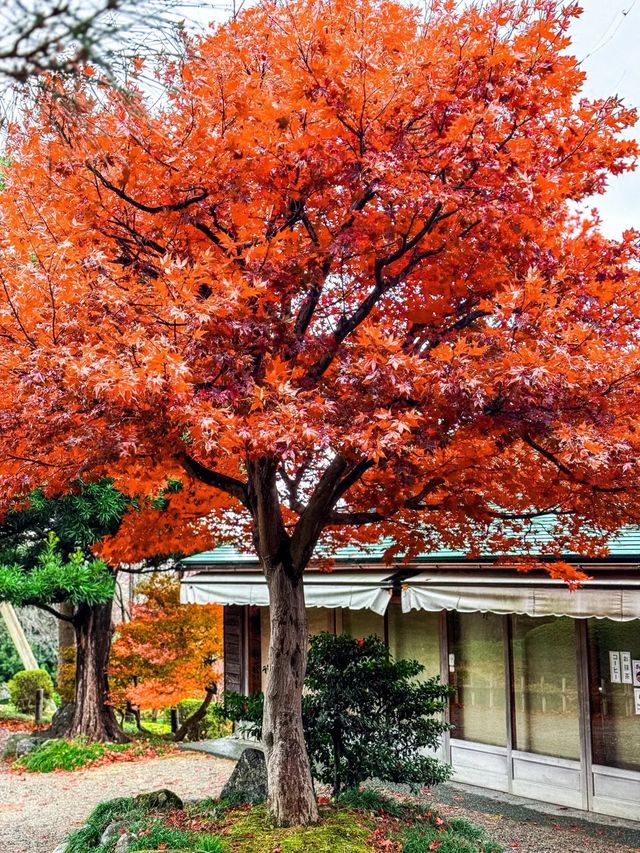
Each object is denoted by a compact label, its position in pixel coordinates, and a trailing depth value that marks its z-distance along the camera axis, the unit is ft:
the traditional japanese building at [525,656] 27.99
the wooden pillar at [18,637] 68.33
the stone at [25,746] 42.50
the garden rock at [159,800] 23.63
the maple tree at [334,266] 15.99
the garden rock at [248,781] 23.44
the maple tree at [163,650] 44.24
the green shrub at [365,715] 23.27
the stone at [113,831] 21.57
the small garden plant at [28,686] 62.28
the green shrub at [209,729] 52.90
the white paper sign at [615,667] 29.04
